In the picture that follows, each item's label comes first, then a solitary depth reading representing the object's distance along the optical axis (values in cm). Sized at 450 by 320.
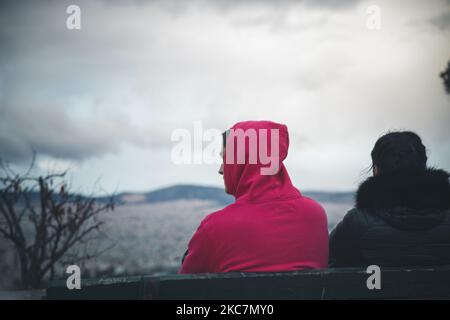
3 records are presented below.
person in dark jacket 218
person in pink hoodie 213
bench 161
